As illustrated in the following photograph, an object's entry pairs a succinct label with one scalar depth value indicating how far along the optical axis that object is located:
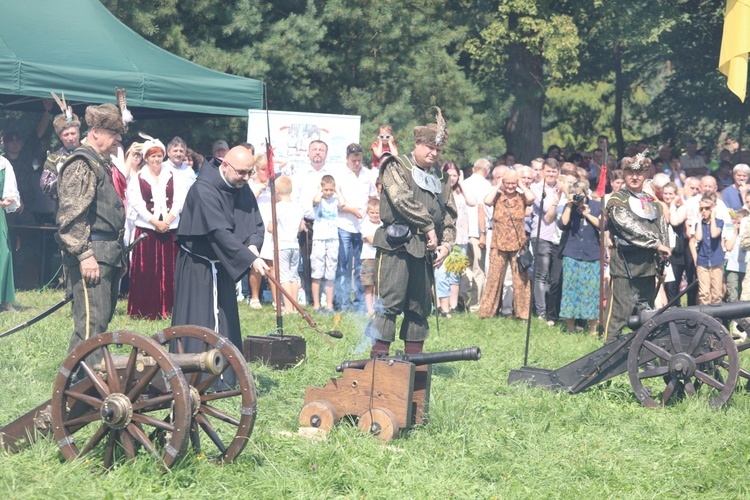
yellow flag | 14.06
